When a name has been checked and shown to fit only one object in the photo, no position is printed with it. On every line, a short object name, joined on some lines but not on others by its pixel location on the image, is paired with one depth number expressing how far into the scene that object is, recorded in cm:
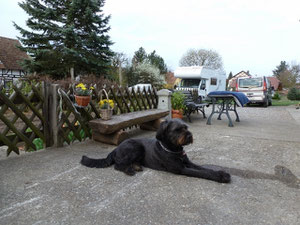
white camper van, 1636
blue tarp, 676
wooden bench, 428
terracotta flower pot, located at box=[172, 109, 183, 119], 745
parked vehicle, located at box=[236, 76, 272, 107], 1498
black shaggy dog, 265
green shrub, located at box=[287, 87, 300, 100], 2241
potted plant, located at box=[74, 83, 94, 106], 407
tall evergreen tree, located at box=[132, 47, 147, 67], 4128
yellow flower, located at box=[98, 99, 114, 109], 456
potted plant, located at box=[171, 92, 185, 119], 771
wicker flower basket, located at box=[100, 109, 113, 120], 455
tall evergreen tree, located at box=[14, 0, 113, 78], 1556
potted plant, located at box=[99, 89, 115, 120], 455
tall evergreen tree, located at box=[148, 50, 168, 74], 3825
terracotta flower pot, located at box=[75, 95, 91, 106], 405
